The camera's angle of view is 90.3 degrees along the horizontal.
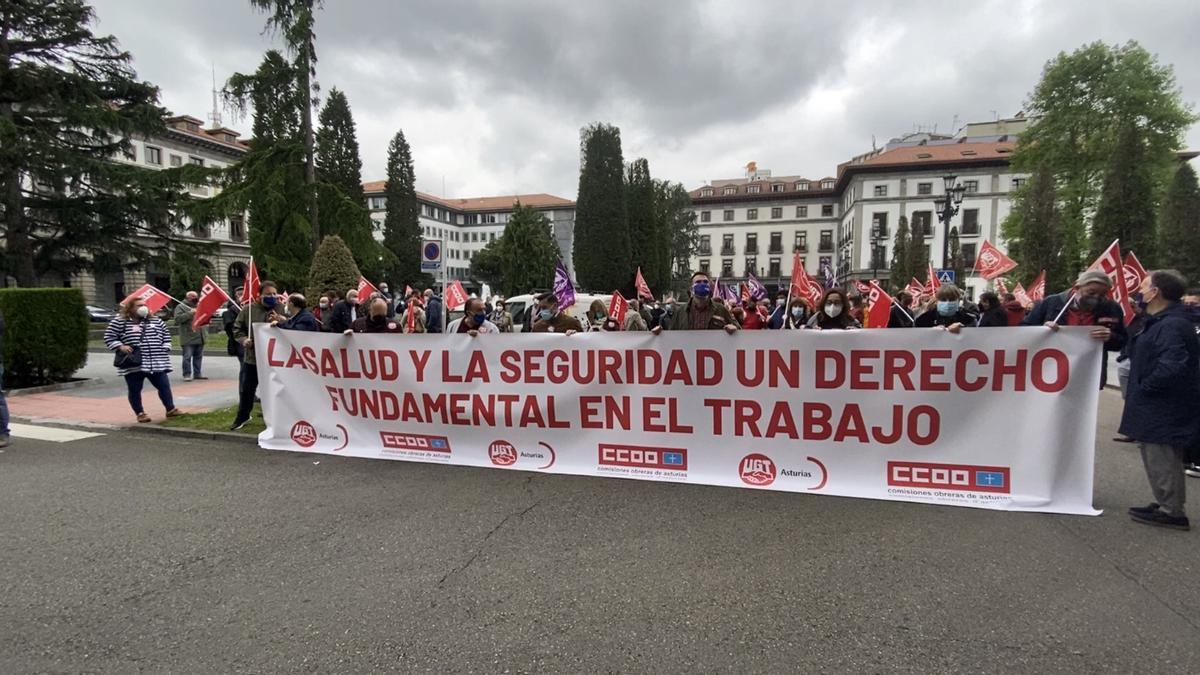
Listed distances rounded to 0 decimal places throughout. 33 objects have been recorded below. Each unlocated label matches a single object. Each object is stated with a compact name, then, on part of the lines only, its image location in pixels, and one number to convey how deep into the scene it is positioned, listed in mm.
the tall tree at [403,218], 70562
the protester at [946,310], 7379
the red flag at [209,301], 8312
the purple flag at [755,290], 16984
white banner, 4379
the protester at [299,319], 7160
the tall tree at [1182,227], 24016
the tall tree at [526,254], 61531
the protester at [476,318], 6870
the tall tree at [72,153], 20188
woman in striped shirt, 7703
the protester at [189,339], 11789
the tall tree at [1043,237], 27781
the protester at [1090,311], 4785
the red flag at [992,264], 11197
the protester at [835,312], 6688
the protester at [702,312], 6340
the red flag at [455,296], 15211
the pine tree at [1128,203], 25172
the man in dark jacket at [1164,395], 4051
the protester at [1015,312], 8117
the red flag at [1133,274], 10288
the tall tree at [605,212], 54719
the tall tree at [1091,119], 31969
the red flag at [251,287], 8391
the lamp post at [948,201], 22786
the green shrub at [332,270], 17172
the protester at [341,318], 8922
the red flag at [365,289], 11156
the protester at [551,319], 7340
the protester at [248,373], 7438
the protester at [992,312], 7242
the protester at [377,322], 6902
